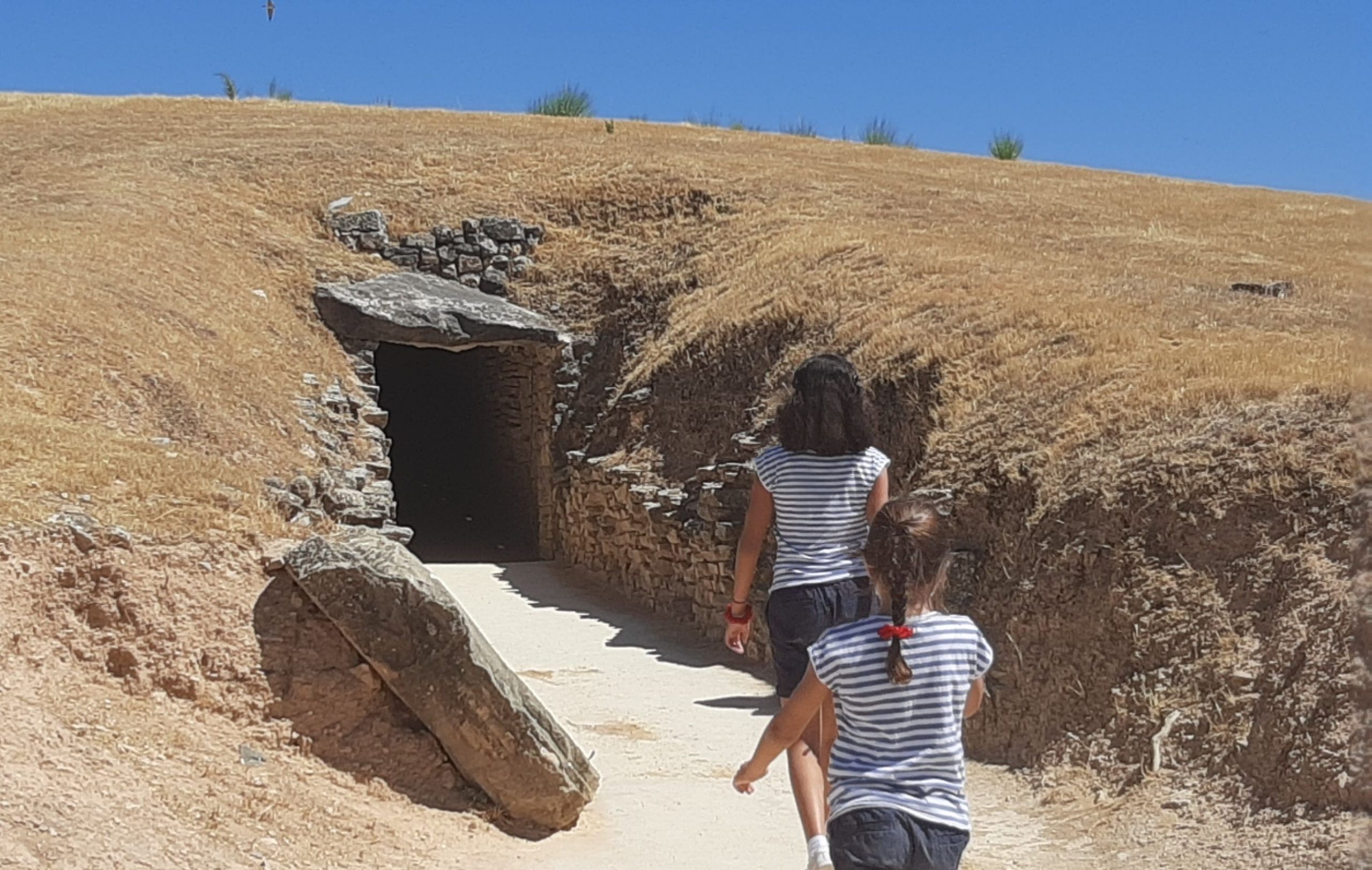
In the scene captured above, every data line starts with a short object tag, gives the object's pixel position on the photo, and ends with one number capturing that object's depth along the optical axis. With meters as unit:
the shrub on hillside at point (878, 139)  29.45
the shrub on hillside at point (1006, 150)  28.95
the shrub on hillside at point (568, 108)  28.80
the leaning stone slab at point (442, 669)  6.67
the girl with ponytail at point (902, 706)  3.54
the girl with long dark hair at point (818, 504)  5.18
